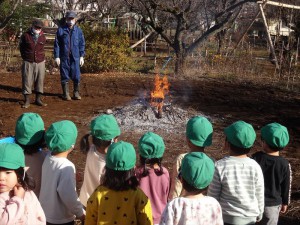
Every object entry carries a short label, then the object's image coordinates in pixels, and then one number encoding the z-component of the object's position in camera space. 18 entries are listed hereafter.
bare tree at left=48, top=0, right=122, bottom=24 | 20.46
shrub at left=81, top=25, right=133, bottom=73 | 11.32
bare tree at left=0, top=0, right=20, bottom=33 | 12.69
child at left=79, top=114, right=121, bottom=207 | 2.88
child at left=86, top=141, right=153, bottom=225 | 2.34
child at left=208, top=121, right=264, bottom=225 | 2.67
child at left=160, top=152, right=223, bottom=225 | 2.19
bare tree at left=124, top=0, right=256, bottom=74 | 11.61
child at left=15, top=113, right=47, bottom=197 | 2.83
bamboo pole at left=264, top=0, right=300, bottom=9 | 11.78
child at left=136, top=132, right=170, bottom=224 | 2.60
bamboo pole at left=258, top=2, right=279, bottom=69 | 11.37
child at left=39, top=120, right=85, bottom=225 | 2.61
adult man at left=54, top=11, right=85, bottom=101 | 8.06
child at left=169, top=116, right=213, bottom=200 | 2.85
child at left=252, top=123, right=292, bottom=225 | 2.94
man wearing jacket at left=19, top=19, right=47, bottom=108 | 7.47
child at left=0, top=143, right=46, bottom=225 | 2.11
